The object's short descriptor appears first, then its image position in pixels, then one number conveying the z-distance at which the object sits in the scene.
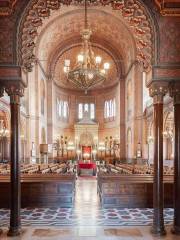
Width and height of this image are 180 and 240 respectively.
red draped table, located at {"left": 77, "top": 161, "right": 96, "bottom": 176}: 14.55
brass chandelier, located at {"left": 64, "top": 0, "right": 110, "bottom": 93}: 8.97
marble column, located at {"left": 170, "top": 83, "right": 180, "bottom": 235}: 4.78
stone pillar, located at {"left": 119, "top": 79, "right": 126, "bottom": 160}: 20.16
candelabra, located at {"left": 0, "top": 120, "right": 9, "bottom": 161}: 13.24
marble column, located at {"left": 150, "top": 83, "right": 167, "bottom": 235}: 4.76
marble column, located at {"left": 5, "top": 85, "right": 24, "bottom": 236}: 4.72
